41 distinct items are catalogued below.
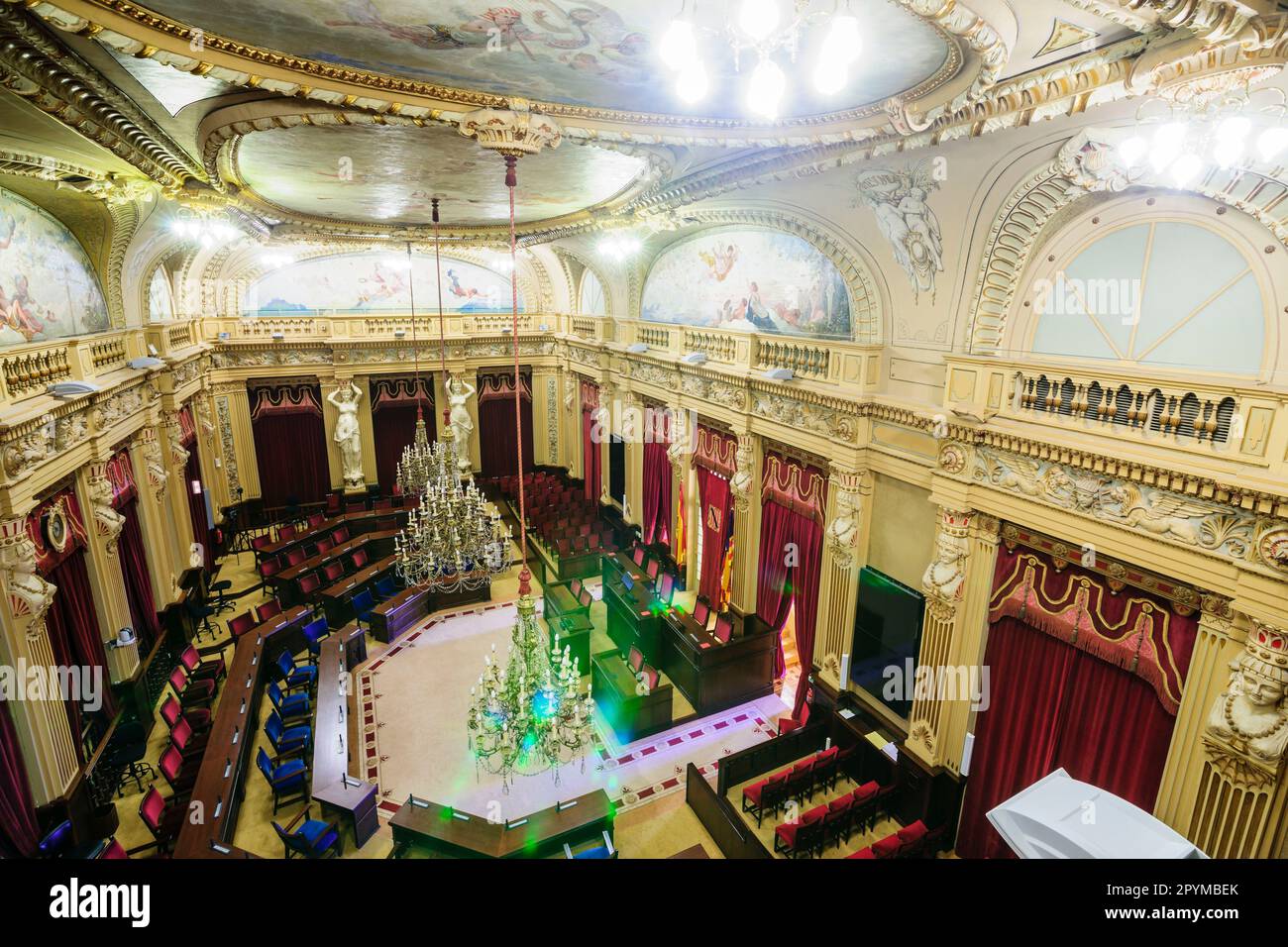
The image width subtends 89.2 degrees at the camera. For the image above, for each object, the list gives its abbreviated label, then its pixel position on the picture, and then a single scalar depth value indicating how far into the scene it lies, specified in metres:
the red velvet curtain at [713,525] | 10.62
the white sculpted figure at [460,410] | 16.27
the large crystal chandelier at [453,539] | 7.04
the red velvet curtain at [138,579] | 9.25
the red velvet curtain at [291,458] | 15.33
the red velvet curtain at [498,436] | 17.69
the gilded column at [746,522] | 9.59
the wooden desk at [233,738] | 6.36
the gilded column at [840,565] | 7.64
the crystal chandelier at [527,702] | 5.55
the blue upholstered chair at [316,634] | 10.46
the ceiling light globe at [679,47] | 2.10
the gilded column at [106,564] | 8.02
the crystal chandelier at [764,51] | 1.95
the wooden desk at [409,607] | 11.12
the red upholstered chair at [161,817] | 6.64
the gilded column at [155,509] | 9.95
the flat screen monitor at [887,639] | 7.28
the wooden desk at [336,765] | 6.96
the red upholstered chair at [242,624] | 10.35
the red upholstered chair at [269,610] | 10.71
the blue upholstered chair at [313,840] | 6.45
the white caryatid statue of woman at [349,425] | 15.42
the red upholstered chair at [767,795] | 7.30
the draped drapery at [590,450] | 15.77
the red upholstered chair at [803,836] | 6.60
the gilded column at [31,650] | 6.11
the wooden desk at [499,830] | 6.21
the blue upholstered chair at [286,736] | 7.94
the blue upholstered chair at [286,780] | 7.46
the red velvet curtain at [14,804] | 6.05
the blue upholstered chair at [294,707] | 8.55
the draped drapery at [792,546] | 8.70
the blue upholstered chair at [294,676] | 9.46
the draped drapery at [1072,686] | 5.02
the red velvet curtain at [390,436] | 16.47
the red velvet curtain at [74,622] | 7.23
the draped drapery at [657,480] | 12.45
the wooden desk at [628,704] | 8.72
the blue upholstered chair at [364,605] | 11.44
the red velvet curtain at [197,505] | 12.22
